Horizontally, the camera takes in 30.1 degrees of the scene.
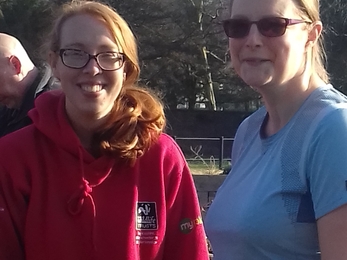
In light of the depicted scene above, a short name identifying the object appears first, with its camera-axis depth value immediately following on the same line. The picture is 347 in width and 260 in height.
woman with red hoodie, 2.36
